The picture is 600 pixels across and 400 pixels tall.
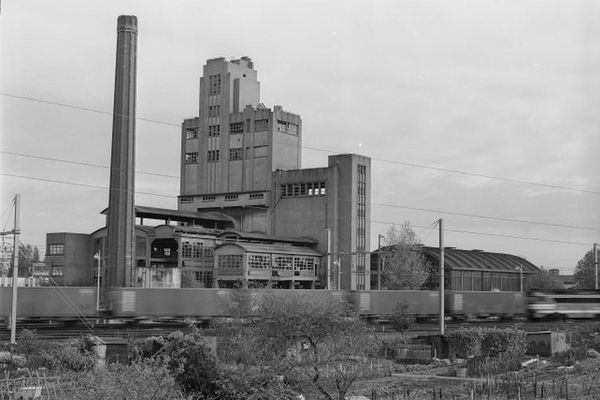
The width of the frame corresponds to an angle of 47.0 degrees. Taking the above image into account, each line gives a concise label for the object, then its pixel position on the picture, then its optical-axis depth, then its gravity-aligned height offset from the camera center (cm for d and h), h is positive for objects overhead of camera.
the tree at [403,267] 10662 -87
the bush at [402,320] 5253 -453
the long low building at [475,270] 12062 -143
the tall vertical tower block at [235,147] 13012 +2194
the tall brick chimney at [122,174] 8481 +1045
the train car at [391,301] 6750 -400
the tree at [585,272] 12575 -155
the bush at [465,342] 3856 -452
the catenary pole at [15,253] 3750 +25
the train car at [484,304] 7112 -448
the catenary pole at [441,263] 4542 -7
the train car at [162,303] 5525 -358
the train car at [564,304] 6425 -381
